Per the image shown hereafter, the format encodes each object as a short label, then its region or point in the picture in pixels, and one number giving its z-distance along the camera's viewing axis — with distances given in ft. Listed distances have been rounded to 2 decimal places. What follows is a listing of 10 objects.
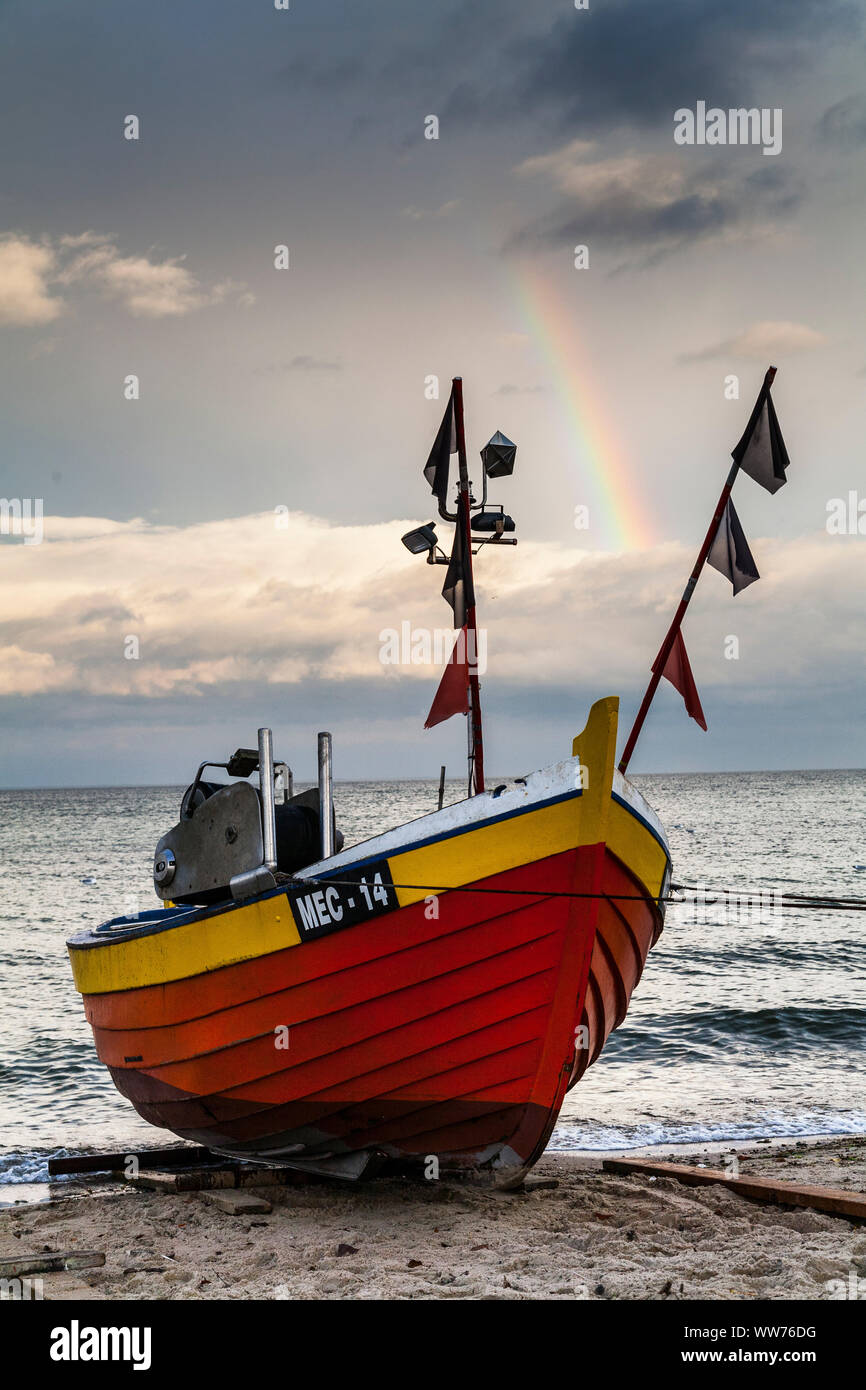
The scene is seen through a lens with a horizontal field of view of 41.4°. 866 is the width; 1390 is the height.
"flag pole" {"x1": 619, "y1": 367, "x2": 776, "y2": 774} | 23.49
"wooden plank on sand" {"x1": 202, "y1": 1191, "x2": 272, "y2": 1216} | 22.40
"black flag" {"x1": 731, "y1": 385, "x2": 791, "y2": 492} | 24.30
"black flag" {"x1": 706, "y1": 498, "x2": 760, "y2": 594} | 24.45
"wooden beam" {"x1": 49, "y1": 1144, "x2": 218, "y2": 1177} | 27.84
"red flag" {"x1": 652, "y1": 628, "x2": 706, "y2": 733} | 24.06
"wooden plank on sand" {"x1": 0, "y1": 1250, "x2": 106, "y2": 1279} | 17.87
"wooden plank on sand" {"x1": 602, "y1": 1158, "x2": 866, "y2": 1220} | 20.70
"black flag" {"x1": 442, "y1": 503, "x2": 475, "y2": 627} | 25.27
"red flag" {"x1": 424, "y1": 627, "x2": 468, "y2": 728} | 24.58
